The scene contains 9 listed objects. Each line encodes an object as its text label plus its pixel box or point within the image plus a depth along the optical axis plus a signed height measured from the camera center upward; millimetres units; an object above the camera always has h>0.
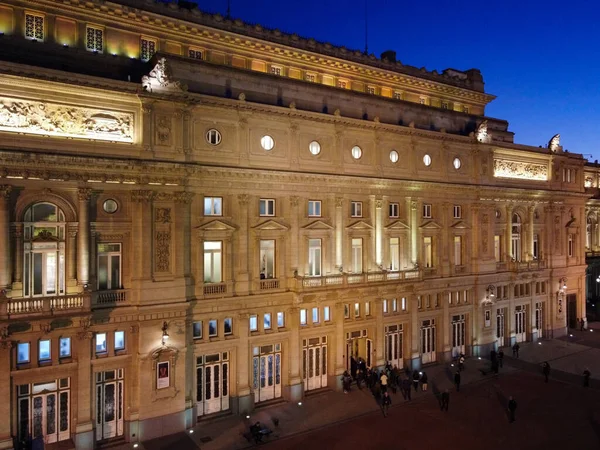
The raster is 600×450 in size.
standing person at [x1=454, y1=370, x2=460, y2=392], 31703 -10667
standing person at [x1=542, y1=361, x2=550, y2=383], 33453 -10538
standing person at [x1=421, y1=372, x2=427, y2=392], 31375 -10586
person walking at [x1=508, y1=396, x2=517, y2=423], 26453 -10518
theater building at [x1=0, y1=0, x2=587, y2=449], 22922 +571
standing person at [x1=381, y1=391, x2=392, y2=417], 27750 -10604
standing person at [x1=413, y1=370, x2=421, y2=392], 31406 -10526
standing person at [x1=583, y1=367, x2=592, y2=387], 32375 -10818
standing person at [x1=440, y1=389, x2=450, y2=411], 28219 -10703
